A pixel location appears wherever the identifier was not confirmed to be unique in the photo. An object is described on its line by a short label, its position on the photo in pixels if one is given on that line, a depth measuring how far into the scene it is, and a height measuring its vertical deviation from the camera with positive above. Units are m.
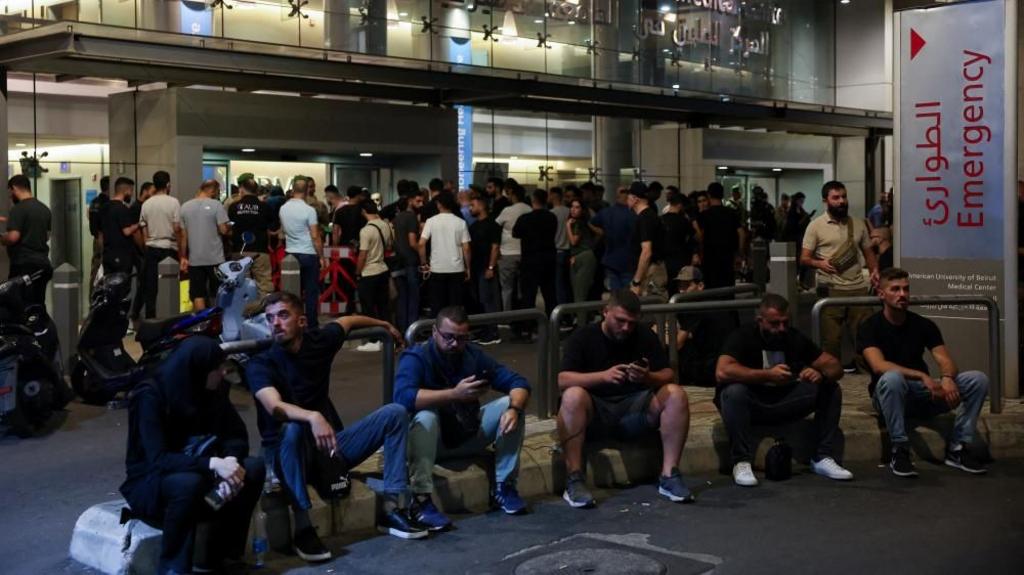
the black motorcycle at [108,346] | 10.76 -0.84
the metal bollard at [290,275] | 13.41 -0.31
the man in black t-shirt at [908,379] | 9.03 -0.98
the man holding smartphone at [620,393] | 8.27 -0.98
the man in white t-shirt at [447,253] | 14.57 -0.10
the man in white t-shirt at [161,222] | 14.92 +0.27
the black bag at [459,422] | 7.90 -1.09
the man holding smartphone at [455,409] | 7.54 -1.00
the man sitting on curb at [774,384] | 8.79 -0.98
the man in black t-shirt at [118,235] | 14.69 +0.12
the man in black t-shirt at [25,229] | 12.77 +0.17
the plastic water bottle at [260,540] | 6.81 -1.55
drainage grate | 6.72 -1.69
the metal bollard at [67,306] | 11.78 -0.55
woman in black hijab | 6.24 -1.05
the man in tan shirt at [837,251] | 12.23 -0.09
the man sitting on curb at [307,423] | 6.90 -0.98
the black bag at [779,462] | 8.85 -1.50
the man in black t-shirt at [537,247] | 15.49 -0.05
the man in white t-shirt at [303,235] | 14.49 +0.11
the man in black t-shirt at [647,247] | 13.38 -0.05
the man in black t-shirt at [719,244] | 14.69 -0.02
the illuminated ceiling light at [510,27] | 20.92 +3.49
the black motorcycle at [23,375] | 9.58 -0.97
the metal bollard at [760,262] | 20.53 -0.32
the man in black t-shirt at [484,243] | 15.50 +0.01
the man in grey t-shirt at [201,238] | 14.27 +0.08
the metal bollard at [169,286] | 12.98 -0.41
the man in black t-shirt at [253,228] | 14.84 +0.20
